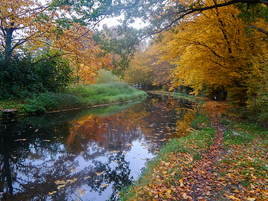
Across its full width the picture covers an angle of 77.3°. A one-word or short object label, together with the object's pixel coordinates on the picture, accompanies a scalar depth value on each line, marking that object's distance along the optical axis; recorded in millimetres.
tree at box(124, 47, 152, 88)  40188
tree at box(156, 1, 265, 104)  8023
